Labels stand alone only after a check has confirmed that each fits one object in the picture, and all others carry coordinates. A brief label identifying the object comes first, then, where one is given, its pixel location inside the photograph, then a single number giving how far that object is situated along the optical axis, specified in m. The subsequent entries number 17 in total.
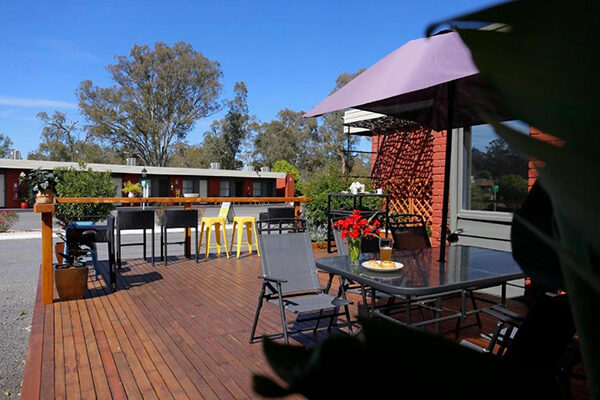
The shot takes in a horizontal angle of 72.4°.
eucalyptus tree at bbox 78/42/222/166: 30.89
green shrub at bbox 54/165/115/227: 11.87
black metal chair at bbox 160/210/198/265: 6.57
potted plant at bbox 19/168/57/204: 4.50
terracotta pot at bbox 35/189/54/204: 4.46
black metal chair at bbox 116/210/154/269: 6.18
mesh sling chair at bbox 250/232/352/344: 3.40
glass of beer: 3.09
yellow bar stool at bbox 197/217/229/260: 7.00
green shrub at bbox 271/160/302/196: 35.28
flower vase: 3.30
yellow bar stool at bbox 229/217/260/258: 7.08
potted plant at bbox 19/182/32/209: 21.09
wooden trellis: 8.50
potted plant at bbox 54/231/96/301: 4.50
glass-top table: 2.56
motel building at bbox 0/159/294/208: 23.66
